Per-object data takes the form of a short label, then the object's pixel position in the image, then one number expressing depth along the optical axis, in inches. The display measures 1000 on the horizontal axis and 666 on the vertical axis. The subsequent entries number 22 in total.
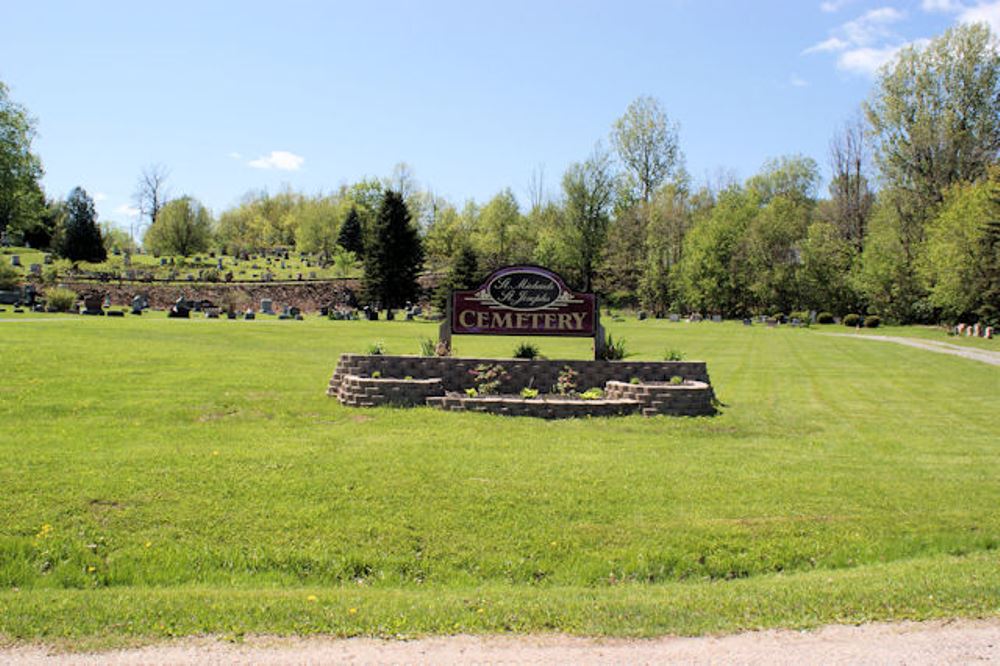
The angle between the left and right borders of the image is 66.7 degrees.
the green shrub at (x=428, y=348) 659.3
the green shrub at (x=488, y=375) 601.3
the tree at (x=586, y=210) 3154.5
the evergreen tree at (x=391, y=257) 2249.0
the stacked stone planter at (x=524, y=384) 554.9
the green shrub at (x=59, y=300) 1594.5
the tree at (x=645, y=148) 3312.0
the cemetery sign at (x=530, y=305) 623.5
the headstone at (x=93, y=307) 1579.7
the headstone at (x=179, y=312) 1604.3
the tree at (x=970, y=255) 1731.1
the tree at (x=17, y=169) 2305.6
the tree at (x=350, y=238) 3725.4
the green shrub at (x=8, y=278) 1809.8
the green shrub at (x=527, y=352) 636.1
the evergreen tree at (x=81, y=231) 2910.9
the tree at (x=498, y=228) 3599.9
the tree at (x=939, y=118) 2180.1
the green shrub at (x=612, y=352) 637.3
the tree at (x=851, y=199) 2805.1
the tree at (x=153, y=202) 4111.7
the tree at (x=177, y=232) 3353.8
